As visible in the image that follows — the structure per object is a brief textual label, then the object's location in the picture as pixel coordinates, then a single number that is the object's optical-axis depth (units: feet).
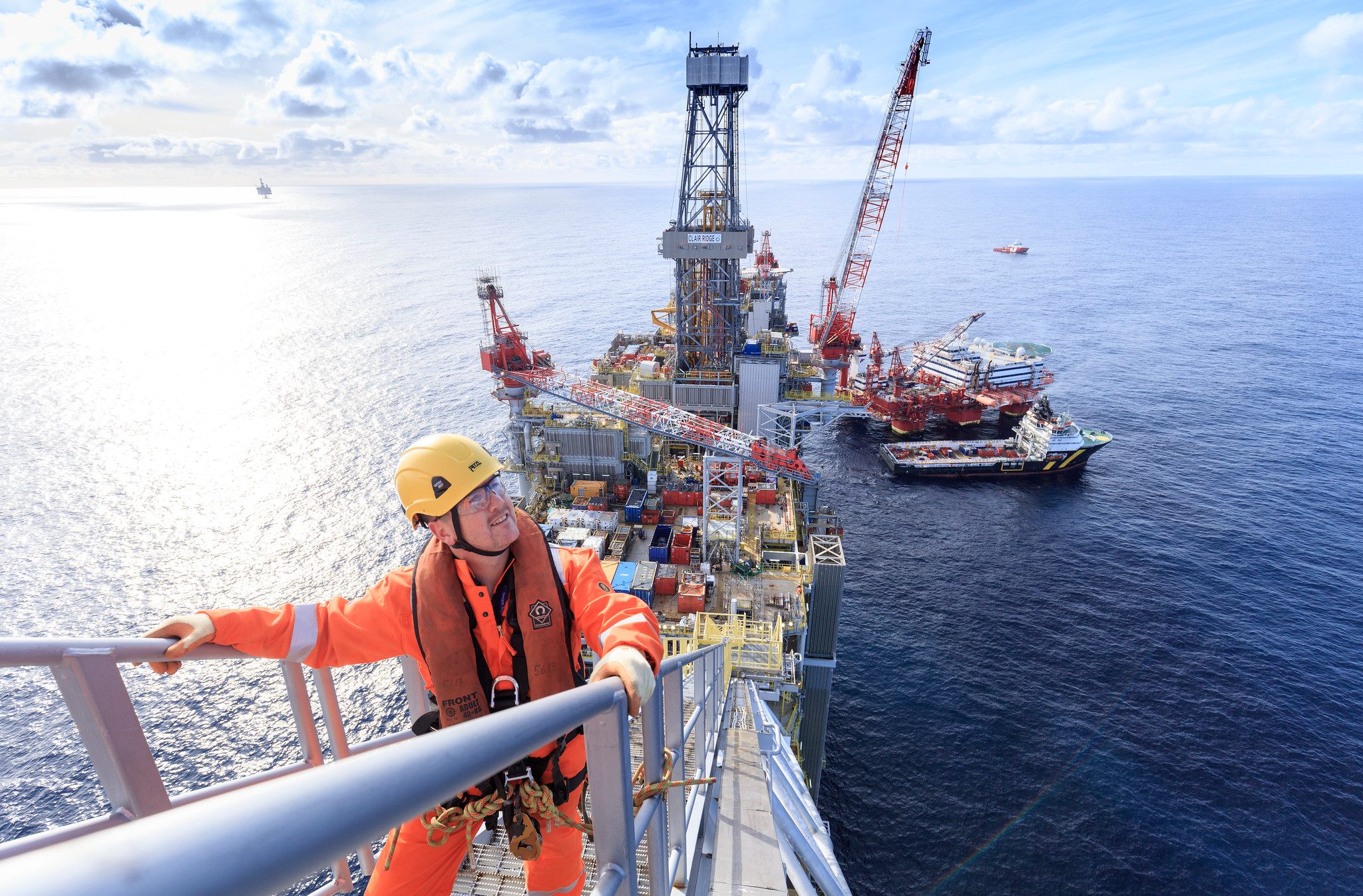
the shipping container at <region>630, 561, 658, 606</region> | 107.65
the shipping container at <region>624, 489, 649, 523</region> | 140.56
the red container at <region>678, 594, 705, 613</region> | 108.47
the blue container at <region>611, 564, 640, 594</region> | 107.55
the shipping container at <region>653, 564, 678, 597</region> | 113.91
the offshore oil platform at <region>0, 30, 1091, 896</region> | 6.28
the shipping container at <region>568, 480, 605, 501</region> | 144.77
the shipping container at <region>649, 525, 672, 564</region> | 126.93
